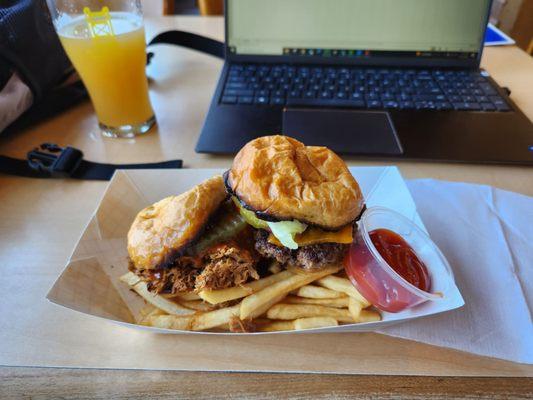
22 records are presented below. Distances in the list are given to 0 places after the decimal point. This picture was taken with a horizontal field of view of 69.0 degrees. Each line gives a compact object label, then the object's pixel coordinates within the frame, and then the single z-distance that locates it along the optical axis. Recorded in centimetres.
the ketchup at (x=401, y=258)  25
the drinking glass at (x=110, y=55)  35
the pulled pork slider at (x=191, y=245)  25
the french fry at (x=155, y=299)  25
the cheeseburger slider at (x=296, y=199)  22
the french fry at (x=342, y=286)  24
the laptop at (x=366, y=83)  38
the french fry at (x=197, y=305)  26
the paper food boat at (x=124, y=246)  23
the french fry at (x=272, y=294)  24
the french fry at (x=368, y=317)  24
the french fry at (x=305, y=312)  24
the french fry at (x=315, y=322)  23
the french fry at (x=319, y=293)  25
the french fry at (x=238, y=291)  24
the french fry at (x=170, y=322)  24
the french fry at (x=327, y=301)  25
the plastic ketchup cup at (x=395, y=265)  23
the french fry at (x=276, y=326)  25
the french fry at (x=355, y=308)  24
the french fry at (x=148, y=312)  25
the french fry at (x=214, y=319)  24
